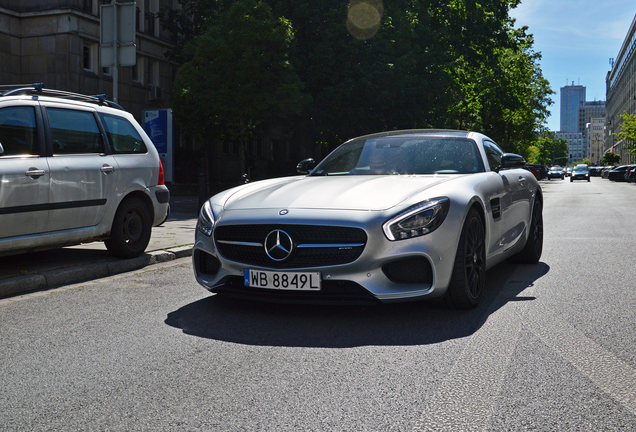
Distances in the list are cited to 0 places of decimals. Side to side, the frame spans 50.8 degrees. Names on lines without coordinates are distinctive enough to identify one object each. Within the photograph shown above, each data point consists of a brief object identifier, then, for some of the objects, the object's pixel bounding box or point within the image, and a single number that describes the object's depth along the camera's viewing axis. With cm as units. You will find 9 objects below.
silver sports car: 446
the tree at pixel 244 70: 2139
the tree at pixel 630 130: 6856
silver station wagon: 617
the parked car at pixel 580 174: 6378
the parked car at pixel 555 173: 7550
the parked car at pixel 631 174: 5185
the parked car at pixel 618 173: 5797
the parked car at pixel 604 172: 8406
